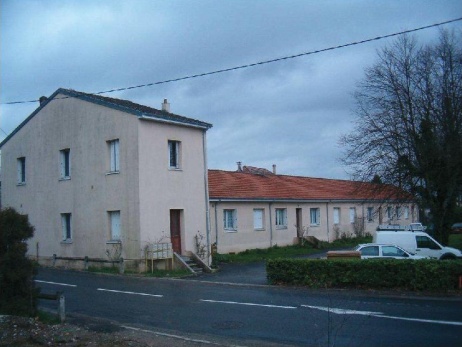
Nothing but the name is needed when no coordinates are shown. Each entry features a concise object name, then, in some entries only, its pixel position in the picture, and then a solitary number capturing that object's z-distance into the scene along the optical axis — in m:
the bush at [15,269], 11.79
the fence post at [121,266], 23.48
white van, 23.67
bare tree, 23.47
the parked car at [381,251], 20.61
